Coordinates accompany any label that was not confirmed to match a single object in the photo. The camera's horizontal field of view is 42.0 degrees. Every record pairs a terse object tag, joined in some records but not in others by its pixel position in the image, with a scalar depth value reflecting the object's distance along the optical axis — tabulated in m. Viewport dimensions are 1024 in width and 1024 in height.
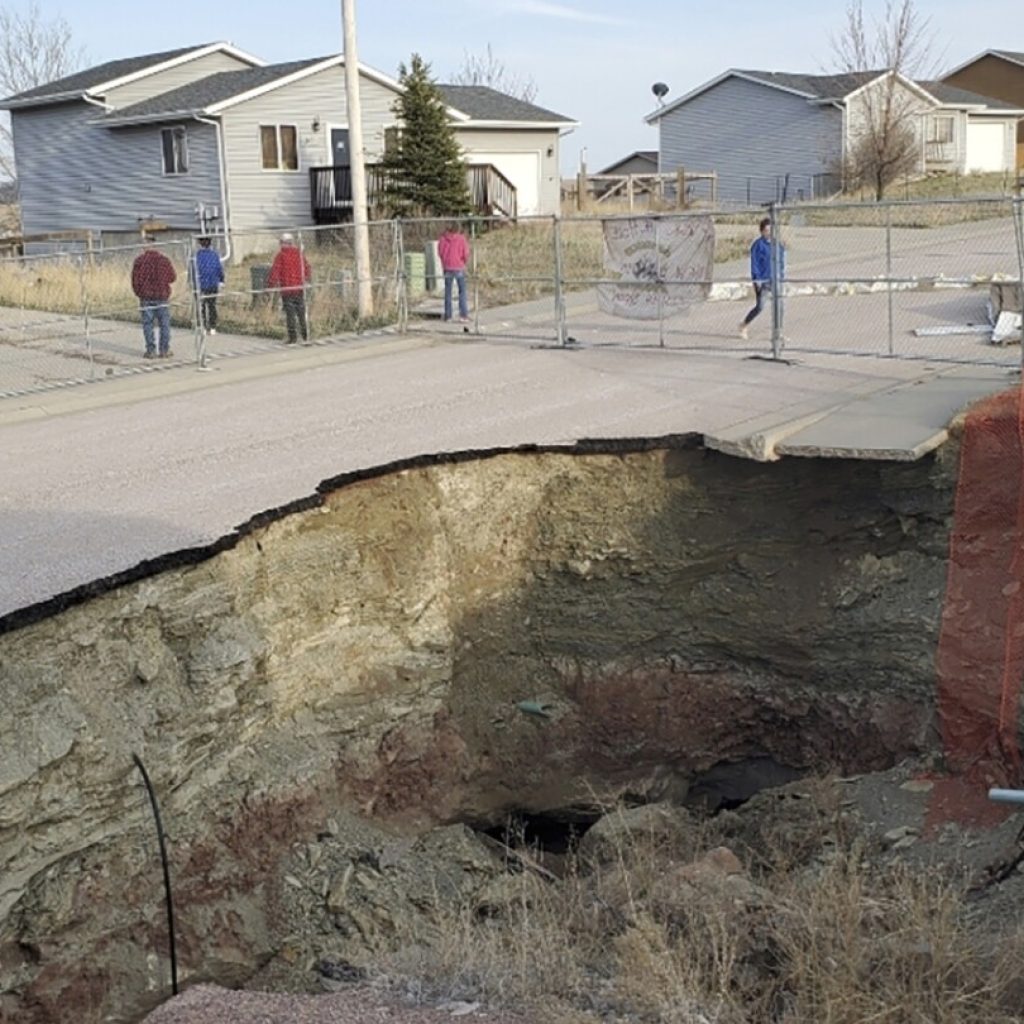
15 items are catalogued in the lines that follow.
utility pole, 19.62
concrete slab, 10.76
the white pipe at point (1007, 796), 5.50
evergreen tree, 32.84
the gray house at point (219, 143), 35.97
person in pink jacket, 20.36
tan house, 64.75
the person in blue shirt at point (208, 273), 19.69
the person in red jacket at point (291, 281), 18.95
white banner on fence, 16.83
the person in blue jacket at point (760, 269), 16.91
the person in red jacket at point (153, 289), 18.16
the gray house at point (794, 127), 48.94
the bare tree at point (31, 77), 67.19
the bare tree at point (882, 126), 42.88
